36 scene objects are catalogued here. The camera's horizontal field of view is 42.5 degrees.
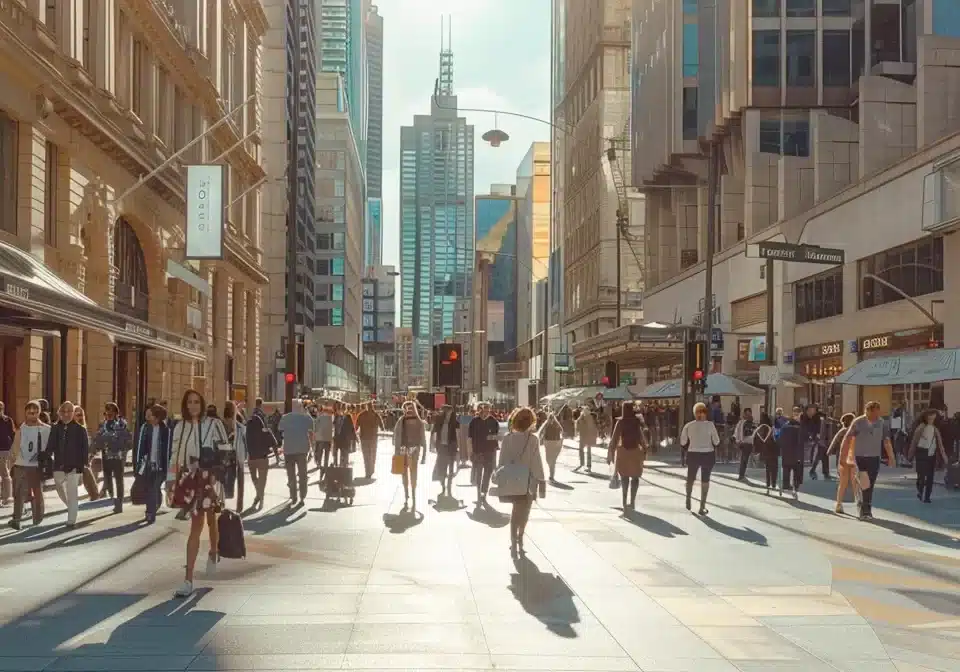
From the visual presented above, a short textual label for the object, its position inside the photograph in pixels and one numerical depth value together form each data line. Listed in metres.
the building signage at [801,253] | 32.12
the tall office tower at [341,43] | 186.75
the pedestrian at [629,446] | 19.45
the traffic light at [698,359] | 29.72
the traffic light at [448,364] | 26.33
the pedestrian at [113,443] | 19.05
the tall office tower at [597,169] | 84.75
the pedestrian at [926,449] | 21.22
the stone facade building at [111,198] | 26.34
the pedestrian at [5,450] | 19.09
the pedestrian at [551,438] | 27.23
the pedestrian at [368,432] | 24.80
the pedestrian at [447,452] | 22.44
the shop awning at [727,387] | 36.59
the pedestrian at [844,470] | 18.80
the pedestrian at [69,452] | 16.28
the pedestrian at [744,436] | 27.45
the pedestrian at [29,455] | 16.10
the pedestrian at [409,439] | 19.98
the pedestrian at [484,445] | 20.81
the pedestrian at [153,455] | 16.39
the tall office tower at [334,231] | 128.00
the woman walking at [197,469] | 10.88
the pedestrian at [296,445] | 20.67
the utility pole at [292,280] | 33.75
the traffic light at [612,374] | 44.47
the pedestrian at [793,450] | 22.62
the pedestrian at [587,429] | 31.94
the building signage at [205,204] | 38.94
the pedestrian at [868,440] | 18.55
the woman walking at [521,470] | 13.44
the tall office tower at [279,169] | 82.44
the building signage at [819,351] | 41.34
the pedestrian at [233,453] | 12.17
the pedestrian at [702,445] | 19.02
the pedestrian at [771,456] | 23.78
